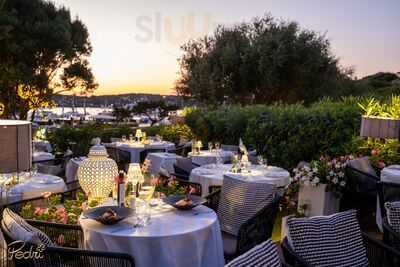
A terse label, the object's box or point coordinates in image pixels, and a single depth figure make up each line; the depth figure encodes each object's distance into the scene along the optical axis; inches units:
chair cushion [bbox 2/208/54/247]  88.0
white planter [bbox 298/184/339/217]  229.0
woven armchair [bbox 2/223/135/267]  87.0
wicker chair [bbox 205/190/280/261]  131.2
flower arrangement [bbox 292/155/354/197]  222.7
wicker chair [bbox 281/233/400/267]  106.0
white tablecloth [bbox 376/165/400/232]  200.5
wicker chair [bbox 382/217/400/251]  118.4
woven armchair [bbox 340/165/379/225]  217.8
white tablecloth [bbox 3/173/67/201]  179.3
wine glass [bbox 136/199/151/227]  116.3
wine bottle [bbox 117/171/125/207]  124.3
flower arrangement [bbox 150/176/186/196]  171.0
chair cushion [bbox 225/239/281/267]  75.4
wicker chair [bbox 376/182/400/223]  173.2
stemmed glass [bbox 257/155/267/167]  241.9
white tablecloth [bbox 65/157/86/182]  286.6
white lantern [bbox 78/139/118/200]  137.4
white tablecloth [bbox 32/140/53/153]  372.8
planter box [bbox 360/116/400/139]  223.9
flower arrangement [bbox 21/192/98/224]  134.7
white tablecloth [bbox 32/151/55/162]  306.3
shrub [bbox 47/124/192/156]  414.0
